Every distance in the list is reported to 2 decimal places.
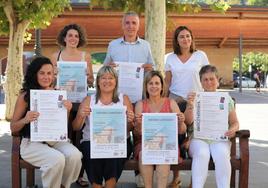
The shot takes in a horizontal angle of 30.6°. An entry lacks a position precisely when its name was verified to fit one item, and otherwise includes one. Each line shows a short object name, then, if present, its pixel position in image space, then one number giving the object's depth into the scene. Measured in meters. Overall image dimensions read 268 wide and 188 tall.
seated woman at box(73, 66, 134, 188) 5.18
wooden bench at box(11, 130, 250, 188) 5.14
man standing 5.77
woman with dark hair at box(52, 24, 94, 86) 5.82
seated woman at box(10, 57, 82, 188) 5.07
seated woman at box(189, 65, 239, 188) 5.12
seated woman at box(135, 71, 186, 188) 5.15
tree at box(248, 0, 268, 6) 51.66
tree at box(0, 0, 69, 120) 12.86
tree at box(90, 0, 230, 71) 7.58
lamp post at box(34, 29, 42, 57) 13.25
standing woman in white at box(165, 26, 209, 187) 5.79
